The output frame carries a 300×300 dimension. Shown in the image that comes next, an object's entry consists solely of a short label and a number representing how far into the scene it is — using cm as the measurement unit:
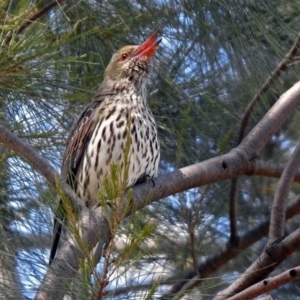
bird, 725
